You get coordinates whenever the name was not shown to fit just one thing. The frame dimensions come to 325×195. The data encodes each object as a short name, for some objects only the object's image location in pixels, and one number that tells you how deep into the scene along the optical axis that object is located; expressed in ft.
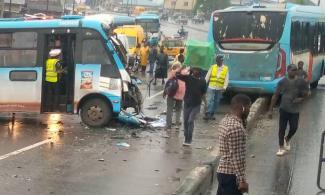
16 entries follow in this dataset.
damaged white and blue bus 43.68
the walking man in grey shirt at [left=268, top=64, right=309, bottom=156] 34.65
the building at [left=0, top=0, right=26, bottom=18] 143.43
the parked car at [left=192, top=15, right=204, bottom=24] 358.80
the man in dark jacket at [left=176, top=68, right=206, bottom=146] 37.09
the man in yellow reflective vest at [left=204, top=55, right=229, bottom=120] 48.91
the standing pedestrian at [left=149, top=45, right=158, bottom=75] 95.40
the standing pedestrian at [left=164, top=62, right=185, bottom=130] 42.50
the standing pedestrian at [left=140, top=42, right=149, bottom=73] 98.59
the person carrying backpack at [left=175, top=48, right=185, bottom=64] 55.04
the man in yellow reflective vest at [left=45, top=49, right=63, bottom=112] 43.68
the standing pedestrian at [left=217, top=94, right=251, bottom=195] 18.45
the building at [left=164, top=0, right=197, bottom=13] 471.62
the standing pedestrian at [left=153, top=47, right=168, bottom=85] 77.82
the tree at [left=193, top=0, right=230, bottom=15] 360.07
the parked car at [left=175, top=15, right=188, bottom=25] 341.02
